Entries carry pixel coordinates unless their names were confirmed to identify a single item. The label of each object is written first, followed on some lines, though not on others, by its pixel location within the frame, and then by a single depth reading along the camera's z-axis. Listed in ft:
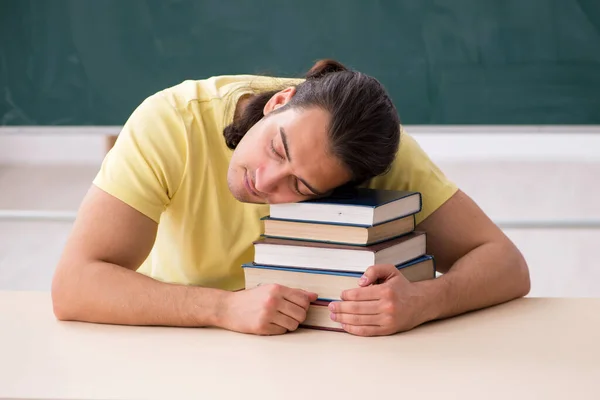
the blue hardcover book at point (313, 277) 7.49
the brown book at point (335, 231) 7.48
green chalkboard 15.03
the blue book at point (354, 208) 7.44
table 6.66
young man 7.52
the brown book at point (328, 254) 7.46
